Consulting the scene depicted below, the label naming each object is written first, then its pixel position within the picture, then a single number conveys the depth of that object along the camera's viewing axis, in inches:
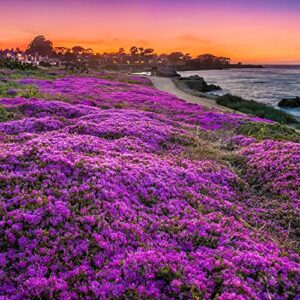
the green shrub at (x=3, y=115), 691.1
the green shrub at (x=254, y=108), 1322.6
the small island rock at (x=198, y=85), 2684.1
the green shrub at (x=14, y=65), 2346.0
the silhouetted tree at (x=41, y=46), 7559.1
